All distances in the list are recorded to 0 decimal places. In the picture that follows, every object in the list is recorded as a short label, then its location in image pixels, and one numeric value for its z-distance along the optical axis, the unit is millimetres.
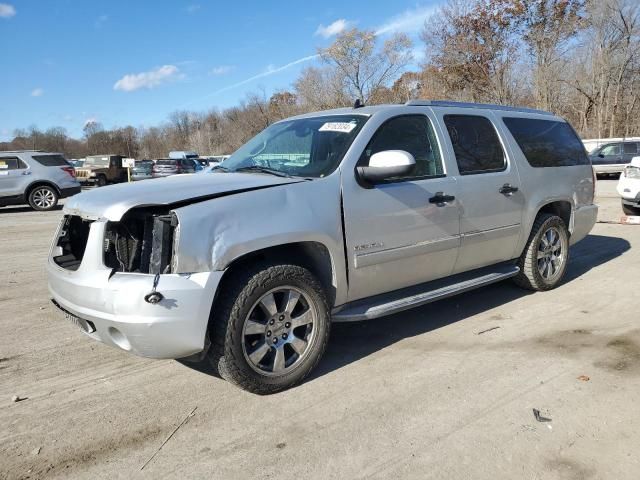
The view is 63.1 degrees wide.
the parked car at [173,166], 27922
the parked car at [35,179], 14898
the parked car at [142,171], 30578
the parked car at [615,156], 21531
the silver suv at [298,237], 2988
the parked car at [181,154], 44097
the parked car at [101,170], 30656
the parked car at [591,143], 28533
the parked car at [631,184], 9758
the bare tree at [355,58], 38438
